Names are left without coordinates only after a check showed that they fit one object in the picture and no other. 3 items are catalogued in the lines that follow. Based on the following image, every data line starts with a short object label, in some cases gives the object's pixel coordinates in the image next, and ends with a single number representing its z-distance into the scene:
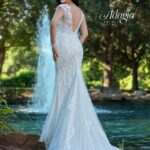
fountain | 21.12
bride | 5.78
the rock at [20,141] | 6.02
